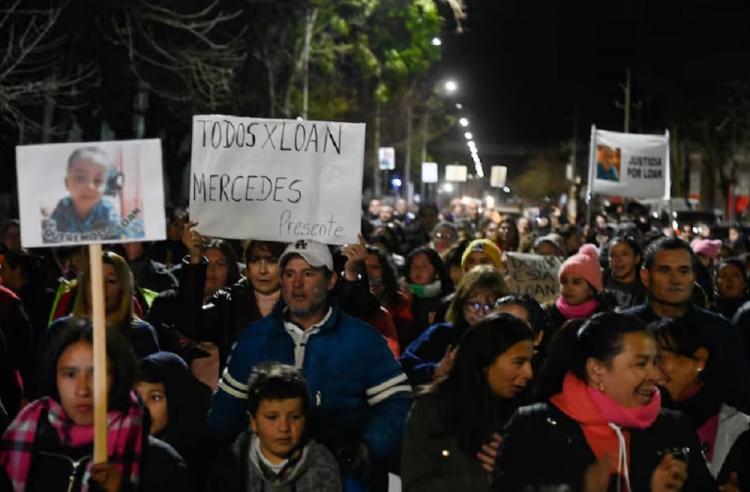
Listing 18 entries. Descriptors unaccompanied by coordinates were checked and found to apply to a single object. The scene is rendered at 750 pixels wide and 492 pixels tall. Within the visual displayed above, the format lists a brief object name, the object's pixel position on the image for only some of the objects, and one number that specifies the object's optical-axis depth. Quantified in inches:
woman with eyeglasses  272.1
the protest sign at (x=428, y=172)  1769.2
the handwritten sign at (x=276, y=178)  267.1
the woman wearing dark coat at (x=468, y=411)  194.2
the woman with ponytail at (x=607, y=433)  166.6
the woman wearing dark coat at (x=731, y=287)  411.5
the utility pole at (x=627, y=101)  2033.2
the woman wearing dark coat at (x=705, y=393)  213.9
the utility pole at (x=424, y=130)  2403.3
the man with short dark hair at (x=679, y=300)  234.1
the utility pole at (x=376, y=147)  1985.7
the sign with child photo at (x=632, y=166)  638.5
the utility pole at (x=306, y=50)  1187.3
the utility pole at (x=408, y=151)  1772.9
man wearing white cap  214.5
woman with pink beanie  319.9
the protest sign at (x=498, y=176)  1331.2
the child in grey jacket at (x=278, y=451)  193.0
